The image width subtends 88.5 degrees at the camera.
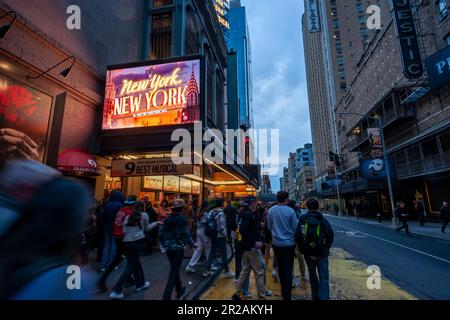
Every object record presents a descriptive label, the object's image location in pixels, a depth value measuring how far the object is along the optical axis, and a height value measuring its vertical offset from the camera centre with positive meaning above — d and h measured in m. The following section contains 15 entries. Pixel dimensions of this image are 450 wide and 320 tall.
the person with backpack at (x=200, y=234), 6.85 -0.97
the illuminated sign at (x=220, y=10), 64.99 +54.54
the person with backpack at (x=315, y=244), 4.42 -0.81
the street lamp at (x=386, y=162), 22.90 +3.85
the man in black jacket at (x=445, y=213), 14.22 -0.87
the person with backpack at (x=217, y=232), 6.71 -0.85
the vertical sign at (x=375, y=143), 24.77 +6.10
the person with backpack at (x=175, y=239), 4.55 -0.71
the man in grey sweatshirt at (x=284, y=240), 4.59 -0.77
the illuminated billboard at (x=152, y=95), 11.77 +5.60
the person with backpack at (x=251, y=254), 4.84 -1.09
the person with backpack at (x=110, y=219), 5.94 -0.36
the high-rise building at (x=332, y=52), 64.69 +43.87
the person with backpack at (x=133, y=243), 4.70 -0.80
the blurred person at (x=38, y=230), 1.11 -0.12
